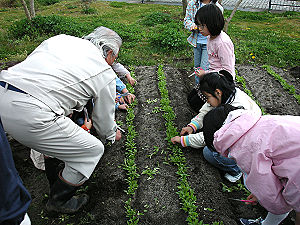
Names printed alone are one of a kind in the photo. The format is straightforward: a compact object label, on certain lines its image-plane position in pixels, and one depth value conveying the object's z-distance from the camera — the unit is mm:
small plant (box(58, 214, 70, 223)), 2547
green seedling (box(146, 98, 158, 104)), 4342
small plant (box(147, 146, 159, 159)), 3264
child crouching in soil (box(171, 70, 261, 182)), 2719
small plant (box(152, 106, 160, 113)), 4094
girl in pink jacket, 1677
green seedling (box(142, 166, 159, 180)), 2980
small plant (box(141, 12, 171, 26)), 9110
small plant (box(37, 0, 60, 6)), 15094
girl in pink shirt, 3355
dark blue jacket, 1254
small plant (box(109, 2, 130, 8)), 13039
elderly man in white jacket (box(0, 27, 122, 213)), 1896
